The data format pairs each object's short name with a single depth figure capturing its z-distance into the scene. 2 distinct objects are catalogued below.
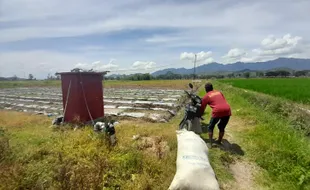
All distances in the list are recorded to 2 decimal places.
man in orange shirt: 3.67
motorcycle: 4.14
